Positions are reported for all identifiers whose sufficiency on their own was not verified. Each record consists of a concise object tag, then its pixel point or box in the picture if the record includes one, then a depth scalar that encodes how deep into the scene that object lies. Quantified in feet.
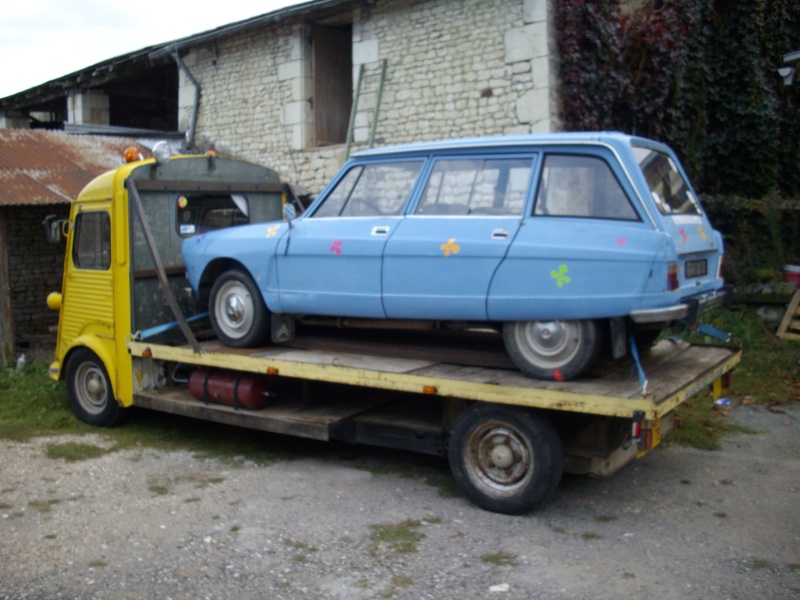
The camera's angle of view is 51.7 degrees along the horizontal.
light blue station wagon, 15.80
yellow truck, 16.48
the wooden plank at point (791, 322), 33.12
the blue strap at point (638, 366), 15.47
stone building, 35.19
